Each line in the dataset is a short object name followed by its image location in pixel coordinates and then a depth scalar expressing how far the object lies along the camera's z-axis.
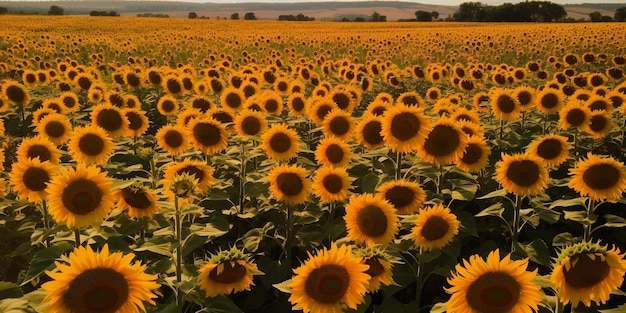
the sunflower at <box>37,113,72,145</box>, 6.36
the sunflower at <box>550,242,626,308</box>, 2.53
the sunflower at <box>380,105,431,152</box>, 5.07
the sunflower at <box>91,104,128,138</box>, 6.64
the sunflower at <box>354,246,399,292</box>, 3.18
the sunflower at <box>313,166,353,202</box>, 4.78
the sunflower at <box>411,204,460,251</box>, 3.89
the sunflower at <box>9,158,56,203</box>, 4.16
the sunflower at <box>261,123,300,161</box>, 5.77
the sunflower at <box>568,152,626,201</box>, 4.34
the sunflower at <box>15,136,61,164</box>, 5.07
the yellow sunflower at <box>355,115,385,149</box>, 5.86
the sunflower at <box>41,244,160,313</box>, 2.43
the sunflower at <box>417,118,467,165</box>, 5.05
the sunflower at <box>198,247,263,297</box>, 3.16
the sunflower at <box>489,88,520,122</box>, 7.40
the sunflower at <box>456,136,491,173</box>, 5.29
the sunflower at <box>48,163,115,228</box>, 3.40
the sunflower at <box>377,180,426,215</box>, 4.40
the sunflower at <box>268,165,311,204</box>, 4.70
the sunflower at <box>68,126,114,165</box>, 5.26
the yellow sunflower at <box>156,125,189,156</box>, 5.98
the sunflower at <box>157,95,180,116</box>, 8.63
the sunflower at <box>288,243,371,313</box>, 2.76
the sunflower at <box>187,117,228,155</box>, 5.90
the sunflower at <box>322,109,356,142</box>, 6.43
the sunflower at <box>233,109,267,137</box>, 6.38
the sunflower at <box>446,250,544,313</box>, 2.47
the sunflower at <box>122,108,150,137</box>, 7.00
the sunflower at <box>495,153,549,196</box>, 4.50
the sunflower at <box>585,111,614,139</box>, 6.73
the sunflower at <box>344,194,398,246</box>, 3.81
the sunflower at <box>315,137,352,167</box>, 5.54
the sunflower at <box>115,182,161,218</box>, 3.86
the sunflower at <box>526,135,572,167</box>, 5.43
